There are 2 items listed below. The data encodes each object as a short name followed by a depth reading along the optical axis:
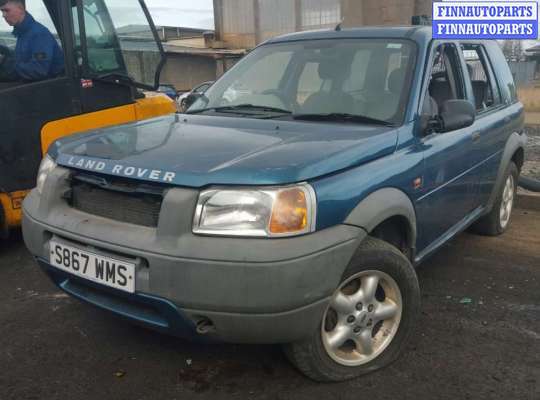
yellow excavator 4.45
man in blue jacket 4.51
